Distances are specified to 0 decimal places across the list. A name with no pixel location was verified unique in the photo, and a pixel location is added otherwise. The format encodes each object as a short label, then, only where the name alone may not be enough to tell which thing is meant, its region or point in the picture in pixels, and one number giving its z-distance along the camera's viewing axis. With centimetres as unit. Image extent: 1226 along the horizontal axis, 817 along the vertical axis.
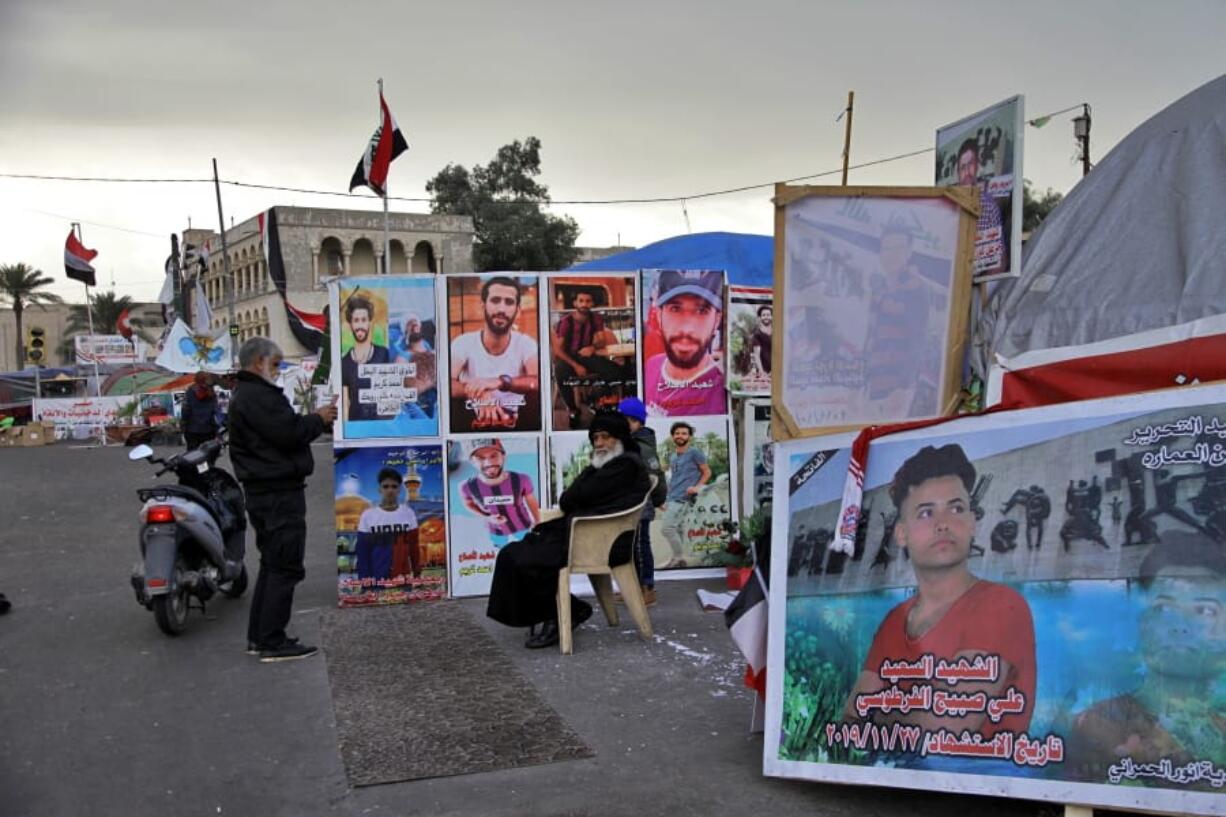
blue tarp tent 1177
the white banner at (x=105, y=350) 3762
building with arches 5053
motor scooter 680
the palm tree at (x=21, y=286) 5444
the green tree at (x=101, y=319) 6338
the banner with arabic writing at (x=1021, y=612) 321
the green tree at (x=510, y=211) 4738
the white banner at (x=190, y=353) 1905
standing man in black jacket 615
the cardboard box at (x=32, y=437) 3234
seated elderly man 630
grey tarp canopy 560
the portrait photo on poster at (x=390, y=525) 771
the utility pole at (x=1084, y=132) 2233
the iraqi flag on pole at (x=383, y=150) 1234
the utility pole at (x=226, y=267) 3538
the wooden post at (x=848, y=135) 1023
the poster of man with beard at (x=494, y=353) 801
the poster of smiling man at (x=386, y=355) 780
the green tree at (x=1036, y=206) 3000
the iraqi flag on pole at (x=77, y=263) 3152
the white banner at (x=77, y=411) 3441
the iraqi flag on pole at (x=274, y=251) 5110
